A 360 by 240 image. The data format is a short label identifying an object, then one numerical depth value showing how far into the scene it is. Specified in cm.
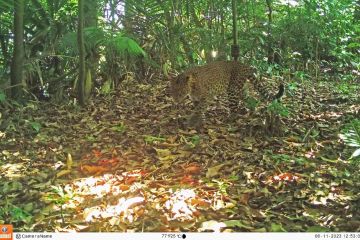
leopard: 549
